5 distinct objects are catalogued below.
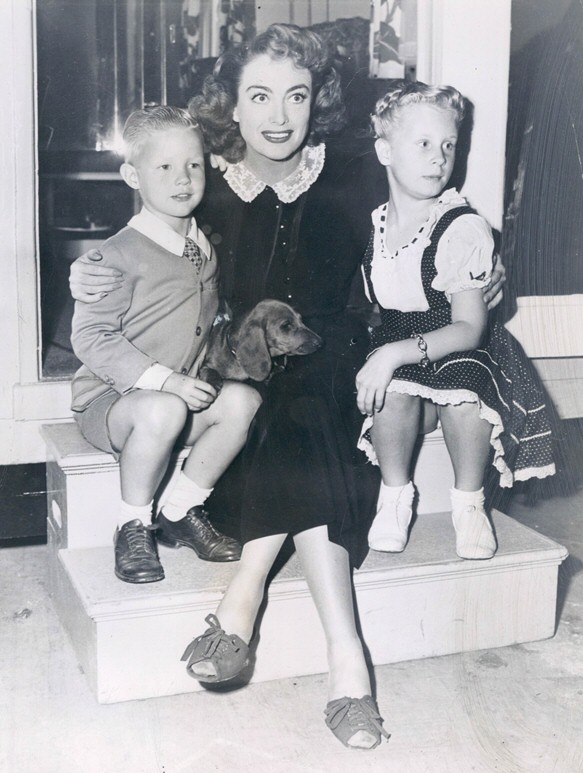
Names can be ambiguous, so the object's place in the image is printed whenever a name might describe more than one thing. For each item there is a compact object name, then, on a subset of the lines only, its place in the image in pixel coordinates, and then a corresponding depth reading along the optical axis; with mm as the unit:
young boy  1426
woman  1354
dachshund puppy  1483
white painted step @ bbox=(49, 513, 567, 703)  1359
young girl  1481
